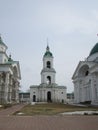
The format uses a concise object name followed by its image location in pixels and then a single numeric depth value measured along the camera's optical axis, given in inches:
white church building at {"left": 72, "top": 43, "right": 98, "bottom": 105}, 1049.6
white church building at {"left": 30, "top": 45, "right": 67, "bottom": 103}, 1917.0
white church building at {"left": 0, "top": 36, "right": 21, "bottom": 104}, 1093.3
